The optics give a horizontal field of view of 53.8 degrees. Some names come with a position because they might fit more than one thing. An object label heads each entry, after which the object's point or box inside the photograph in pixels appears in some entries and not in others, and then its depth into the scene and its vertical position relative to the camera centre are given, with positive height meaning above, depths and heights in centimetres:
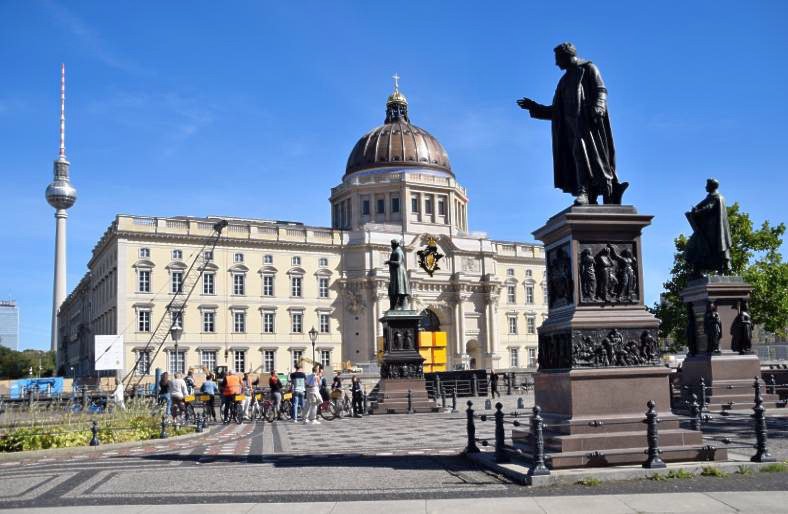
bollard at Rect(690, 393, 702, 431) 980 -108
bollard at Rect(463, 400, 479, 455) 1216 -146
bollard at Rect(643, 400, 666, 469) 905 -122
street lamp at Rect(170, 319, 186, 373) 3341 +79
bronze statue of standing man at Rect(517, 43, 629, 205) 1052 +282
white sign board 4119 +0
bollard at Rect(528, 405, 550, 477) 897 -126
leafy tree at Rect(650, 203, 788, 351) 5206 +438
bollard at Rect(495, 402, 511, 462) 1061 -137
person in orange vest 2503 -135
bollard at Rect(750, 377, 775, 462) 969 -126
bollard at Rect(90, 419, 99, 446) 1636 -177
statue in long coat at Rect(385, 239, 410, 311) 2775 +236
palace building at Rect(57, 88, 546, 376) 7325 +706
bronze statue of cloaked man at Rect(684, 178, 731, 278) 1927 +254
